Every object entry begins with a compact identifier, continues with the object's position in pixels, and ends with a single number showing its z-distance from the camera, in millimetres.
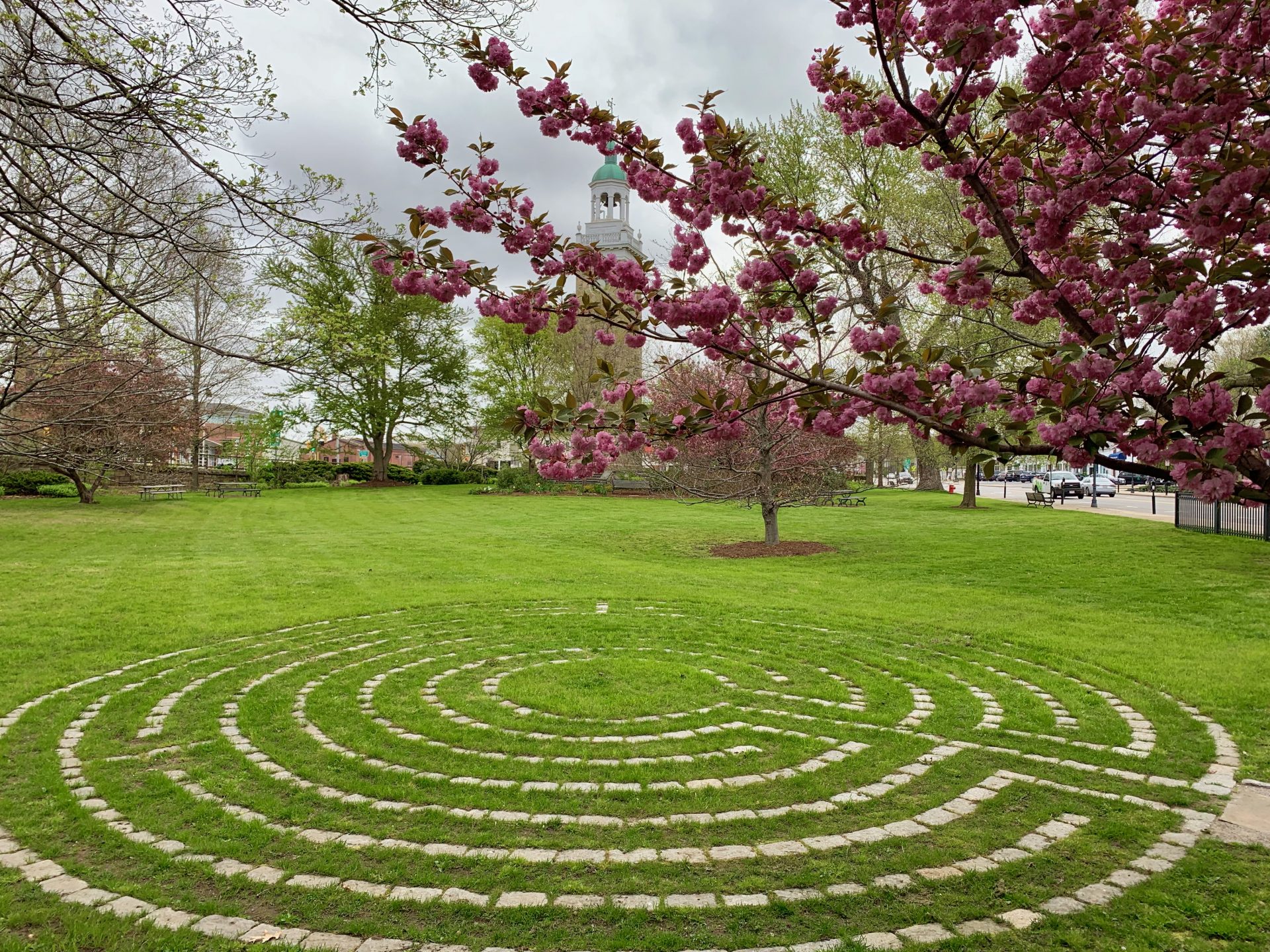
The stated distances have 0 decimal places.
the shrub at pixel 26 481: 29500
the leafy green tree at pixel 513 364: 44188
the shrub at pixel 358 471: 44969
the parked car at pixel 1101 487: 40719
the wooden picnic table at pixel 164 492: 30153
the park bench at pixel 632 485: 41562
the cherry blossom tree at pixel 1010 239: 3002
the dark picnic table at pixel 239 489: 33791
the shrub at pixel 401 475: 45719
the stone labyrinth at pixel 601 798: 3523
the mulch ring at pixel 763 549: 17125
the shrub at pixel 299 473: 40688
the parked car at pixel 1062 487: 36656
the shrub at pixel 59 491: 30141
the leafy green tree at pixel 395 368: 41031
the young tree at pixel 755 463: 16688
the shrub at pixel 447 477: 44781
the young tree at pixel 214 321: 6309
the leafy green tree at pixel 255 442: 39125
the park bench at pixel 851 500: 30266
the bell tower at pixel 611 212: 58000
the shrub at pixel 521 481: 39844
